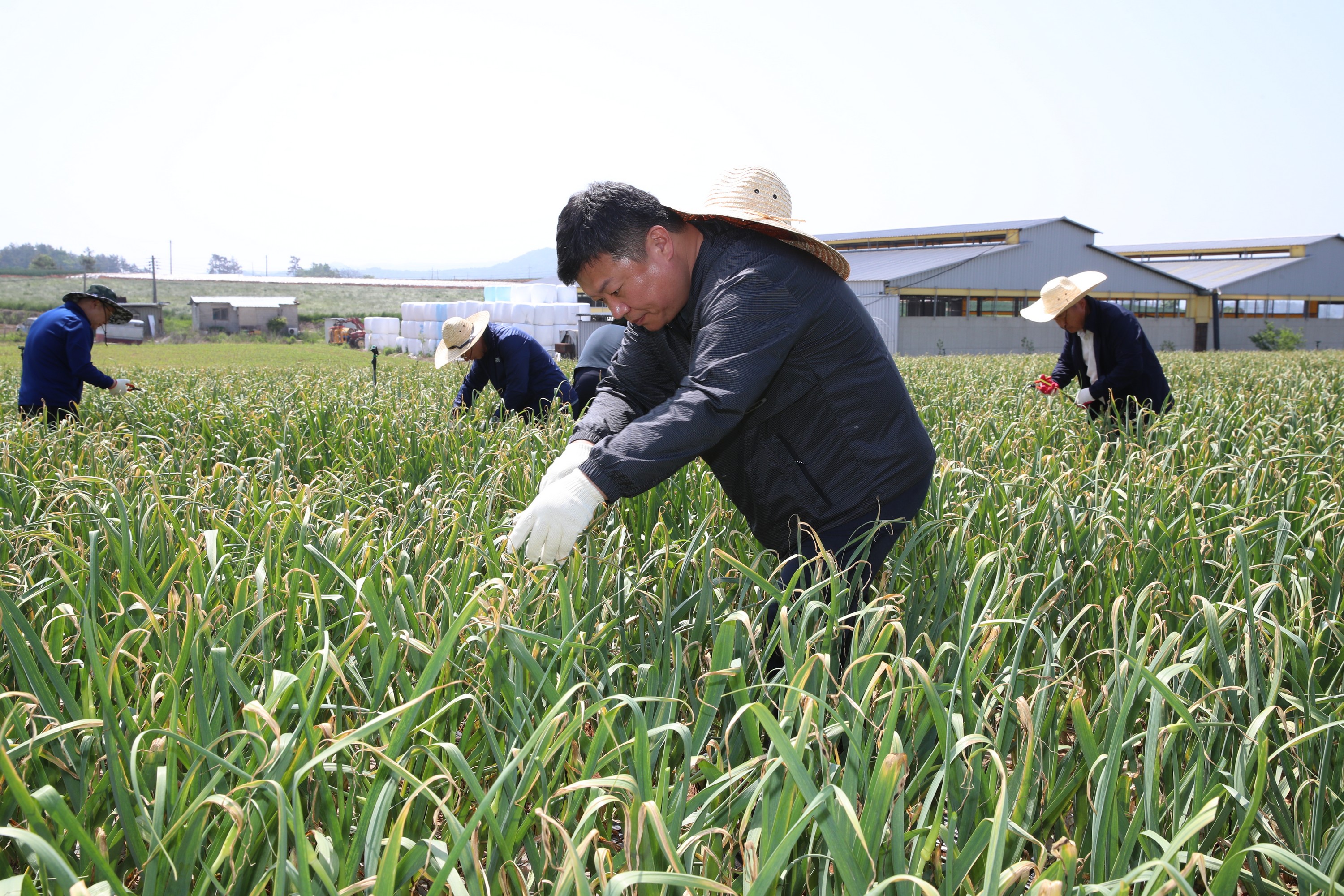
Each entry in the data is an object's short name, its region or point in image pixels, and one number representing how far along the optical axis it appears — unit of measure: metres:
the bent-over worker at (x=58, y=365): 5.47
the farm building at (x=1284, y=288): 38.31
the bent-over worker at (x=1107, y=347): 4.71
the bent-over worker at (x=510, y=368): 5.48
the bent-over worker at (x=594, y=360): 5.95
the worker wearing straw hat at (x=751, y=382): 1.85
